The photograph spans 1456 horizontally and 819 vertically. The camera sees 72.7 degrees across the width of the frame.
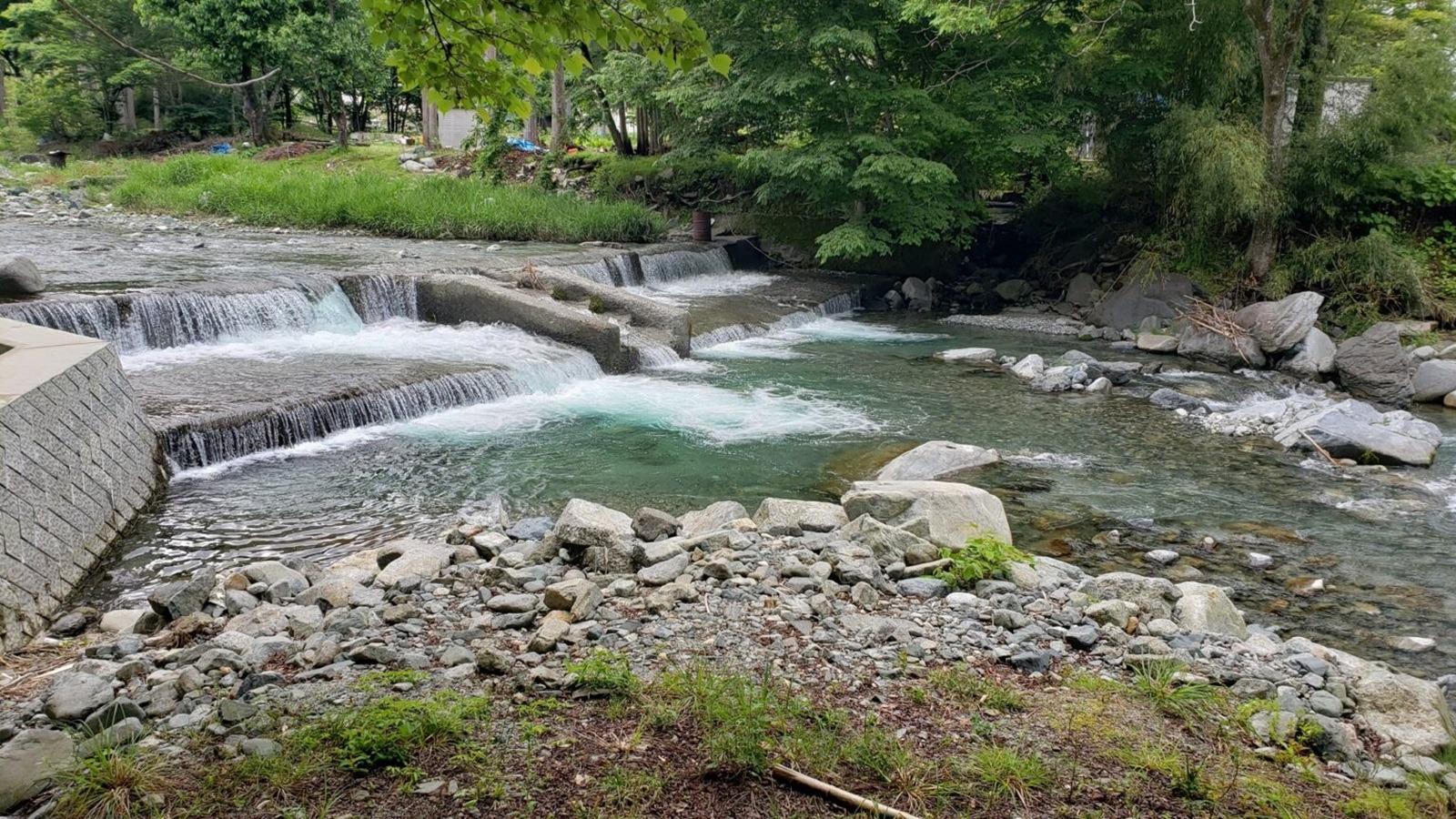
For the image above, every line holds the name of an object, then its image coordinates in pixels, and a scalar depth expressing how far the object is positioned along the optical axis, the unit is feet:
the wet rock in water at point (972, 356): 46.96
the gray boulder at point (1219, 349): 46.39
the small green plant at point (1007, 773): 10.48
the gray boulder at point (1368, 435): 31.45
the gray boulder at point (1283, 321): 45.29
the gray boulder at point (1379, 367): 41.09
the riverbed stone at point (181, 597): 16.07
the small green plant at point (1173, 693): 12.91
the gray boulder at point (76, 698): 11.96
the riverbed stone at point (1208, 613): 17.16
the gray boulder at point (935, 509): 20.36
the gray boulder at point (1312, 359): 44.27
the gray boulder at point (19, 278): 34.68
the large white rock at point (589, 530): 18.58
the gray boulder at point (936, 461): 28.43
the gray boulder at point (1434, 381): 40.73
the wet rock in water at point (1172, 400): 38.40
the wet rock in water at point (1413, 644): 18.79
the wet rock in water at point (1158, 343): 50.03
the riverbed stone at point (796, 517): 20.83
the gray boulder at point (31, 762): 9.87
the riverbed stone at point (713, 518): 21.59
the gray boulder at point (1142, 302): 53.06
